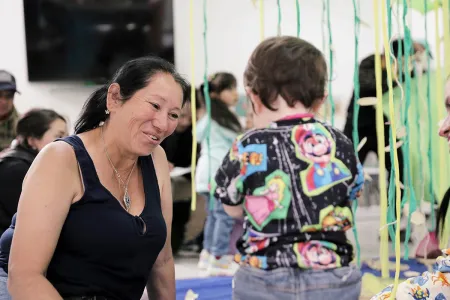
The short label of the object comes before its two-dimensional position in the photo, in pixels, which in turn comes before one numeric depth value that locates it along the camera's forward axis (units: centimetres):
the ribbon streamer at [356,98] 228
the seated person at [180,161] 379
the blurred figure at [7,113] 296
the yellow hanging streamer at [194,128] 225
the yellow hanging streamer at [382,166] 213
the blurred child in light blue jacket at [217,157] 323
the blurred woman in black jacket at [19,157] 140
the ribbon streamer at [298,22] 209
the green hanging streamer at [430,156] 236
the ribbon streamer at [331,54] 219
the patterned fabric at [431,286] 128
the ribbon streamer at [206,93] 231
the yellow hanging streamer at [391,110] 140
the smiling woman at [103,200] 119
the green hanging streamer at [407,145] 213
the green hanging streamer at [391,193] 197
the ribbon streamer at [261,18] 207
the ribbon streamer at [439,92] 249
